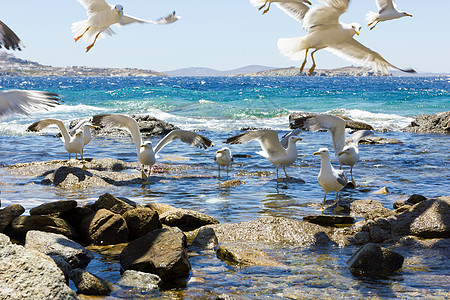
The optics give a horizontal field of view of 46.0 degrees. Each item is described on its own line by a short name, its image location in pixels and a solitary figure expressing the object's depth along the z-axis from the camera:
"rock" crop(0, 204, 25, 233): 5.91
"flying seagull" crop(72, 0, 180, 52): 8.58
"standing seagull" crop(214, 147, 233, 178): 10.76
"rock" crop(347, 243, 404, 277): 5.13
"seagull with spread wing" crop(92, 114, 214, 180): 10.27
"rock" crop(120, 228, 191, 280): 4.97
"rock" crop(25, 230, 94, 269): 5.01
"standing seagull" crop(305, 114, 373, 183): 9.48
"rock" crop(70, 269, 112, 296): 4.41
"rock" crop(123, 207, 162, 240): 6.25
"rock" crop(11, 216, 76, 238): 5.85
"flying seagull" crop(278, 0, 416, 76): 7.45
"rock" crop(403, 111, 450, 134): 19.14
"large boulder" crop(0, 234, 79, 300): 3.55
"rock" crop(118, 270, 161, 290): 4.71
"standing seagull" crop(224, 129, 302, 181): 9.77
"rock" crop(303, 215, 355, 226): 6.88
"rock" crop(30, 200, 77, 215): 6.27
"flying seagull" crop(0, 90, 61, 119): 5.58
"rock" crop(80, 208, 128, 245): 6.06
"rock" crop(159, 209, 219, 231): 6.73
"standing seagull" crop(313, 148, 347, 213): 7.82
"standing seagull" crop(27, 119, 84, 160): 11.27
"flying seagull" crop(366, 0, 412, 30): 8.22
